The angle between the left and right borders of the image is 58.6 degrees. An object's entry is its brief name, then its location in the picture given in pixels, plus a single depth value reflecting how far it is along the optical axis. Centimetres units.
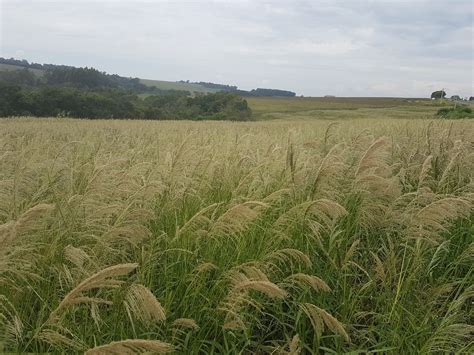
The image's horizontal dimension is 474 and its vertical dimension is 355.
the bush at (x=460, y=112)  2851
